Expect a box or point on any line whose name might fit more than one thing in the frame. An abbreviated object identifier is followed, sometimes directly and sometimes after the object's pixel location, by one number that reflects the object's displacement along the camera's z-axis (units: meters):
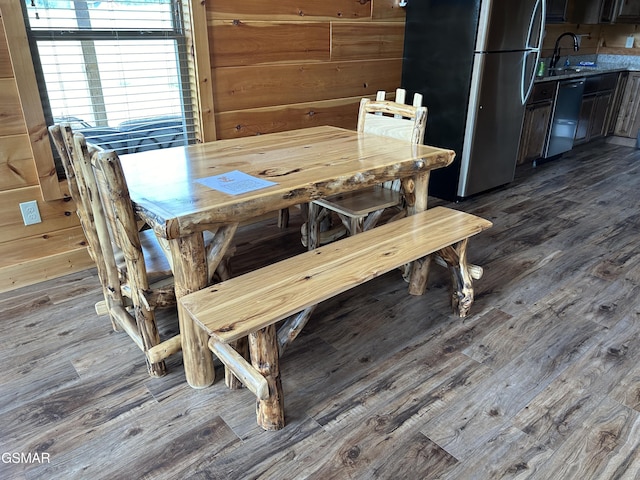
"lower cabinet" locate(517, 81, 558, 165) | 4.36
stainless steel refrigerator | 3.46
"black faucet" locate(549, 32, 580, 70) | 5.36
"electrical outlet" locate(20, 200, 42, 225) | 2.53
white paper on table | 1.78
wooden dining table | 1.63
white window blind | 2.42
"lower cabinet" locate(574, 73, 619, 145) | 5.05
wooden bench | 1.51
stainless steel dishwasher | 4.68
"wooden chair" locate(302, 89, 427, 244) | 2.45
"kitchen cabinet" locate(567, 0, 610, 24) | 5.31
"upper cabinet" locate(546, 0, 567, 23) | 4.82
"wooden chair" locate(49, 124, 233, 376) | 1.64
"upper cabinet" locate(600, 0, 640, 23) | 5.31
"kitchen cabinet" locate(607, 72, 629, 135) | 5.48
